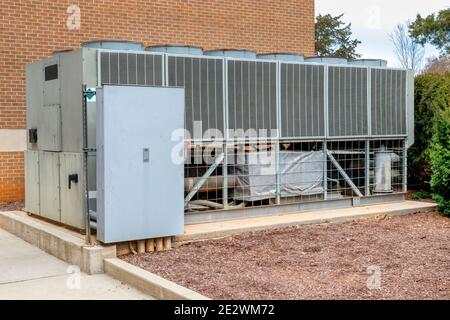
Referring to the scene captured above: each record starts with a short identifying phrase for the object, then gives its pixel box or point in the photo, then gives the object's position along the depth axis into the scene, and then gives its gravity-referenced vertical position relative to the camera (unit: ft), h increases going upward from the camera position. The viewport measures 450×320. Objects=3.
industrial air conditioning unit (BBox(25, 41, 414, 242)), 23.02 +0.02
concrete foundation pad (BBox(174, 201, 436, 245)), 26.05 -4.18
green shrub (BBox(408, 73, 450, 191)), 37.81 +0.99
